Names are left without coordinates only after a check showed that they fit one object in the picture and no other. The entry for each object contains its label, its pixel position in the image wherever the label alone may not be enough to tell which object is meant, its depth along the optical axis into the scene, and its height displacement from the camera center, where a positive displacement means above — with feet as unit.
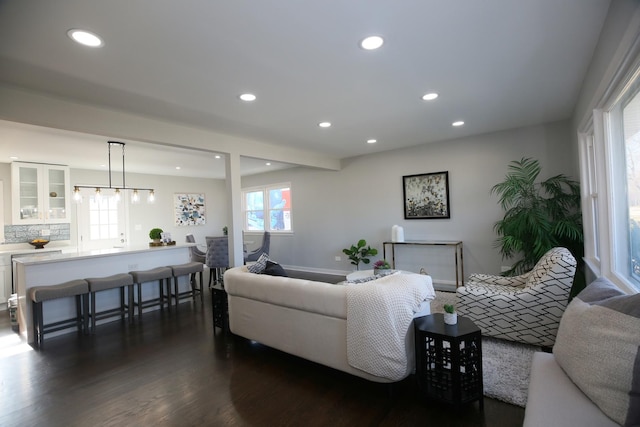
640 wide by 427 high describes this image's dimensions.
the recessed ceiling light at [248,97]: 9.81 +3.89
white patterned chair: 9.30 -2.91
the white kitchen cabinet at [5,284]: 16.37 -2.86
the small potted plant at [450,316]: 7.11 -2.37
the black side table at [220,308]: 11.71 -3.25
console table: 16.78 -1.86
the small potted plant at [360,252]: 19.75 -2.33
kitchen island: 11.93 -1.85
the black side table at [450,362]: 6.55 -3.23
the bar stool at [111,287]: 12.42 -2.66
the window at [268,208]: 25.89 +0.95
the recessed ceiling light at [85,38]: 6.24 +3.83
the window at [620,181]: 6.82 +0.60
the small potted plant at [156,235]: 16.04 -0.59
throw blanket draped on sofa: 6.97 -2.48
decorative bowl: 18.69 -0.87
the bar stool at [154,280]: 13.75 -2.53
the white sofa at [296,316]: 7.73 -2.73
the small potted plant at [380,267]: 13.35 -2.21
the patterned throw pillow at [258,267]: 10.62 -1.60
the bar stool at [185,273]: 15.07 -2.46
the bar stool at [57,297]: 11.31 -2.88
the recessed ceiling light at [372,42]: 6.89 +3.85
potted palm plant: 12.37 -0.35
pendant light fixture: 15.57 +1.84
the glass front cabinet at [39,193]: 18.30 +2.12
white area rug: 7.15 -4.14
